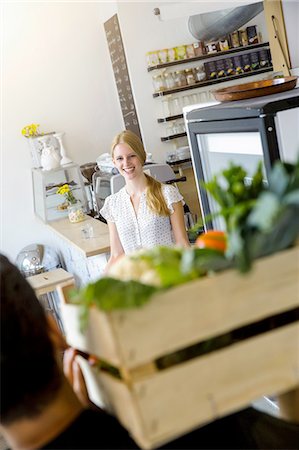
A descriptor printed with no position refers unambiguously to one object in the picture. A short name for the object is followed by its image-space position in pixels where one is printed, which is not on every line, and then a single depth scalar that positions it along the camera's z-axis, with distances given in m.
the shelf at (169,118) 6.89
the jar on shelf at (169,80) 6.93
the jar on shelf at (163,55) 6.86
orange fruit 1.24
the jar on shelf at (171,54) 6.89
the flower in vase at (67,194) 5.86
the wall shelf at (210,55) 6.82
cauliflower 1.15
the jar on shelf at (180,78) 6.96
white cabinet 6.11
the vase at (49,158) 6.42
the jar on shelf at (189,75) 7.00
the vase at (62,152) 6.74
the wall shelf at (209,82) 6.89
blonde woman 3.96
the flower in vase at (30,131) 6.79
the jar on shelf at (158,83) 6.89
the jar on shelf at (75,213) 5.71
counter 4.54
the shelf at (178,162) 6.78
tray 2.69
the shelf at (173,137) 6.95
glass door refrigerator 2.40
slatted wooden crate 1.12
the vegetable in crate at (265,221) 1.12
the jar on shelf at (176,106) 6.98
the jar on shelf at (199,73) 7.03
